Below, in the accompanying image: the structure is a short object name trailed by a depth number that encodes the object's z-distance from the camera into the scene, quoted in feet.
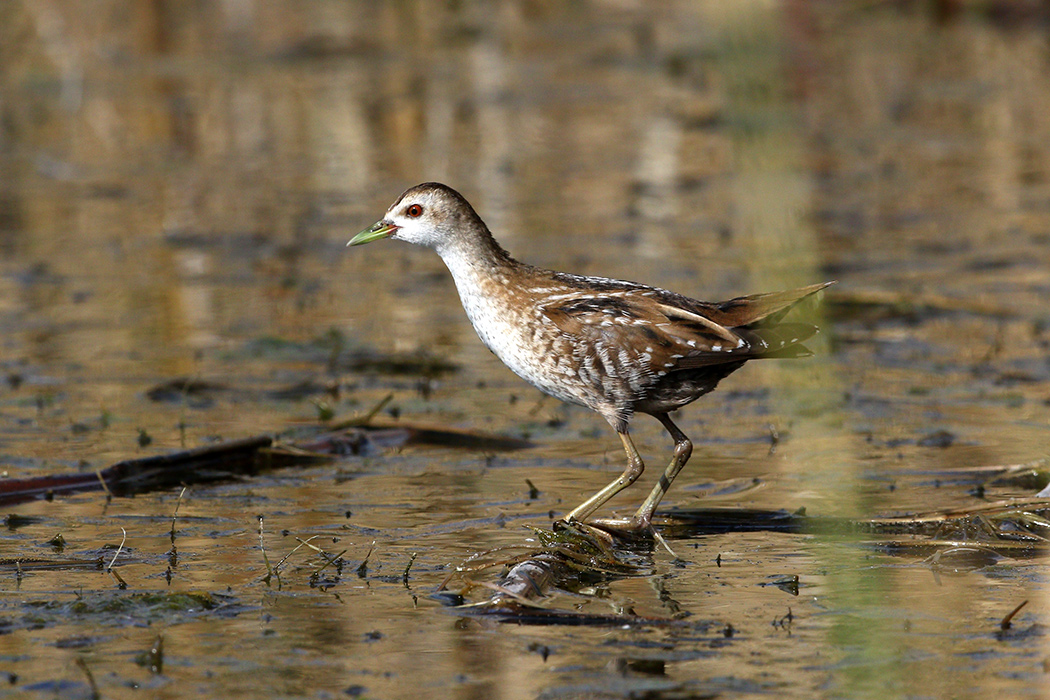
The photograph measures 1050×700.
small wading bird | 36.37
